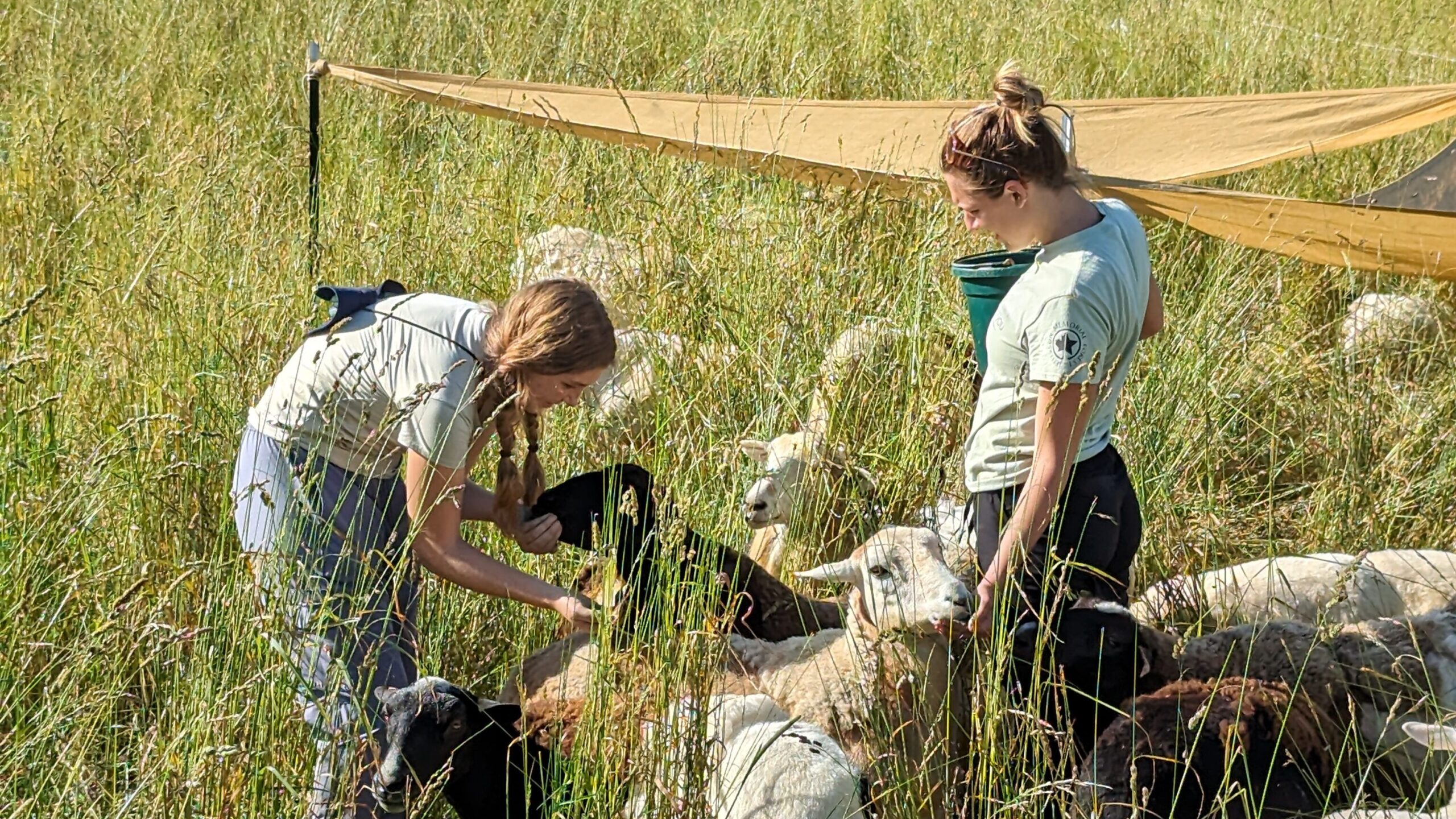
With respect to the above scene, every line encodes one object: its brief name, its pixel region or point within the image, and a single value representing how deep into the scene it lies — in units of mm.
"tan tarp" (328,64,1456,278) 5102
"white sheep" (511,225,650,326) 5316
